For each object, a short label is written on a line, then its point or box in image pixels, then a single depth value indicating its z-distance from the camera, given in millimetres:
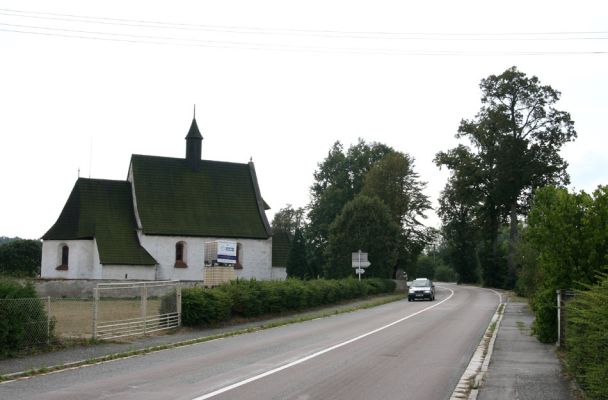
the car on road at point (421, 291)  43906
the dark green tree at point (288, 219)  101000
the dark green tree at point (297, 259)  58031
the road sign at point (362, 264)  47366
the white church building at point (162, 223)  48250
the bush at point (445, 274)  116625
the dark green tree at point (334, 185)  73125
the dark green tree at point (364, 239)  53312
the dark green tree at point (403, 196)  66375
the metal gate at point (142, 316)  18038
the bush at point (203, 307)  21984
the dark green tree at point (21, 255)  84312
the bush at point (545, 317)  17391
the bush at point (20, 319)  14391
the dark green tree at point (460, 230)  63694
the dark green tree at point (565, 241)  16219
